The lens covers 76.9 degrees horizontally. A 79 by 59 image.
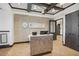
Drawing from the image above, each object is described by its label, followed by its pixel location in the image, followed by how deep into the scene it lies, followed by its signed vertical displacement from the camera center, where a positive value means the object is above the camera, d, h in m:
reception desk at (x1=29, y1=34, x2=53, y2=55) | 1.99 -0.64
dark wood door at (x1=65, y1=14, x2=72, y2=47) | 2.81 -0.09
